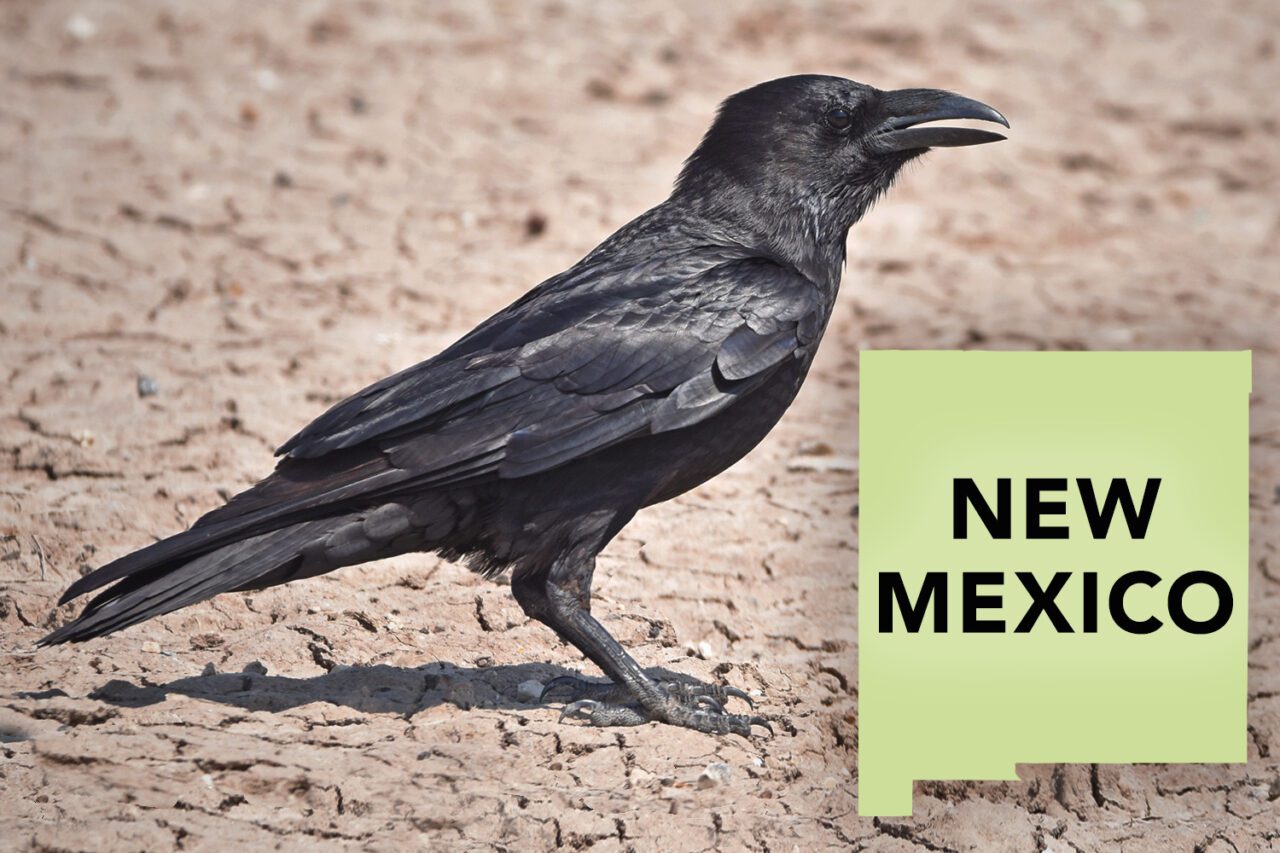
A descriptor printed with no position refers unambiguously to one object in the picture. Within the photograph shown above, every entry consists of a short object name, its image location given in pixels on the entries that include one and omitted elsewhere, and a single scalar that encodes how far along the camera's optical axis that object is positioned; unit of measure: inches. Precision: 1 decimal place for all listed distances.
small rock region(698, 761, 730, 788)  298.8
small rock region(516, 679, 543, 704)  330.6
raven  299.1
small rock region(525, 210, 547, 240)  569.3
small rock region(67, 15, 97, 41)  687.1
